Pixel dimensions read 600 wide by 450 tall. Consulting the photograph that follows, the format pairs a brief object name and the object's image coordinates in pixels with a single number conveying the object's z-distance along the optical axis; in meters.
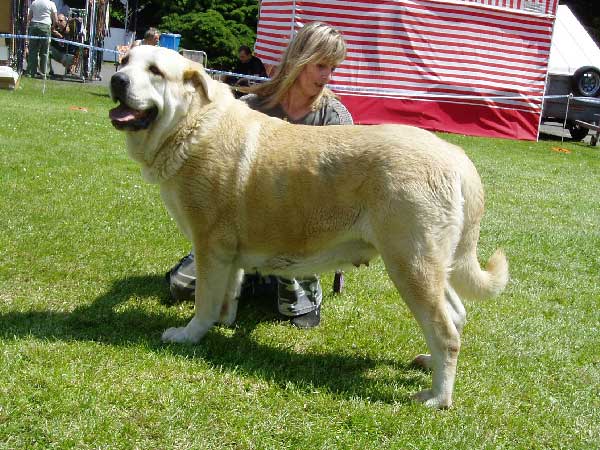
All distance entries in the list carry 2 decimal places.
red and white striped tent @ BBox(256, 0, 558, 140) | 15.12
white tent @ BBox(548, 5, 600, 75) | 18.92
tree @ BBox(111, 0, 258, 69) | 27.00
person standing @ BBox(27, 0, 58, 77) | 17.41
